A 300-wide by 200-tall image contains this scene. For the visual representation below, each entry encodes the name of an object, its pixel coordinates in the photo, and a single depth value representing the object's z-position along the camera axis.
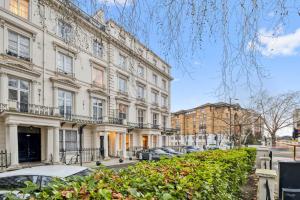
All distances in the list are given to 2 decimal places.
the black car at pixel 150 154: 21.08
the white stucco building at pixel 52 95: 16.10
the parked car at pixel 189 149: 30.83
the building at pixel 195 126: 58.27
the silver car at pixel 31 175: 5.58
